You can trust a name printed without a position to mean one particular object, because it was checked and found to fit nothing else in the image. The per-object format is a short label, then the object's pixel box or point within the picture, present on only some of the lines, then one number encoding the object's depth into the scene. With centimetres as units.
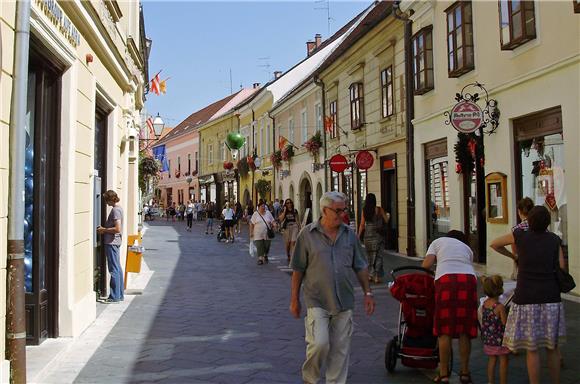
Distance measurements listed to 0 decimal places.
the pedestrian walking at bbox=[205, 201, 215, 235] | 2910
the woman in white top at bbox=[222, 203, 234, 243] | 2288
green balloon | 3103
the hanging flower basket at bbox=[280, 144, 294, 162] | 2995
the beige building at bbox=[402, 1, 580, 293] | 958
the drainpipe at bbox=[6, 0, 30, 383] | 472
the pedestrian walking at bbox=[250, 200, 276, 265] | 1552
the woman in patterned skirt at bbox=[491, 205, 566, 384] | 475
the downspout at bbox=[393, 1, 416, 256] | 1594
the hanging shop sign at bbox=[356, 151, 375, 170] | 1762
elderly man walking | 470
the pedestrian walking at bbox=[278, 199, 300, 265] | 1514
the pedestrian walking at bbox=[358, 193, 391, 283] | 1153
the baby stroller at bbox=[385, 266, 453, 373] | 552
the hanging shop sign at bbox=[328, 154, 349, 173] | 1819
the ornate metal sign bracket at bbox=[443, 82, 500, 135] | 1180
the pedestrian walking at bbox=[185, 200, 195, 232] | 3315
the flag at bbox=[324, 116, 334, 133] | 2320
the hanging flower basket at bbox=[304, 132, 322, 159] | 2534
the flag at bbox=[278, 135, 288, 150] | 3016
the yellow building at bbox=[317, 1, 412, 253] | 1705
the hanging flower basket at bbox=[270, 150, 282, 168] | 3198
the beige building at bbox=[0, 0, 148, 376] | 496
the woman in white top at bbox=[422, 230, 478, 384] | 524
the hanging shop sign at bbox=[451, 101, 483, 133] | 1025
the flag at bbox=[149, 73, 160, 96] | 2069
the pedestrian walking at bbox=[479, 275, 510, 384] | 504
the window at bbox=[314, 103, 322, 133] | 2597
